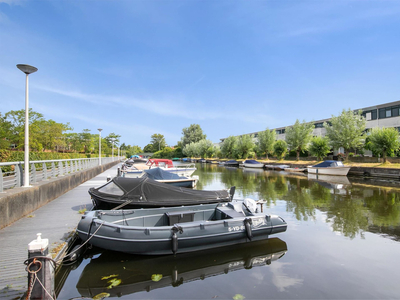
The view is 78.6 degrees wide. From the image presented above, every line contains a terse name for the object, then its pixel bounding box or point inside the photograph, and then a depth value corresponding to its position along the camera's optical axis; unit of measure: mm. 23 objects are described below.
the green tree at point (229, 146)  63369
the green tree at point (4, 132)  29703
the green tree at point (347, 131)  31172
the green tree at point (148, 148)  132975
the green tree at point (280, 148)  46438
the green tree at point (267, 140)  49156
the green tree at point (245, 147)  55844
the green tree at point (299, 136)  40750
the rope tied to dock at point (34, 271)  3254
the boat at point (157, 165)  17422
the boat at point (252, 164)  42928
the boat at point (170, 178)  14555
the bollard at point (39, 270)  3279
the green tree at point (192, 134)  96000
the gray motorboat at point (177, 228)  5449
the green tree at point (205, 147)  78875
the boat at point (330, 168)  25831
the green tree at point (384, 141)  25156
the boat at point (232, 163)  50719
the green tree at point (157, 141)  129750
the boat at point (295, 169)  32638
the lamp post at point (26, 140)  7754
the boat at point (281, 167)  37438
